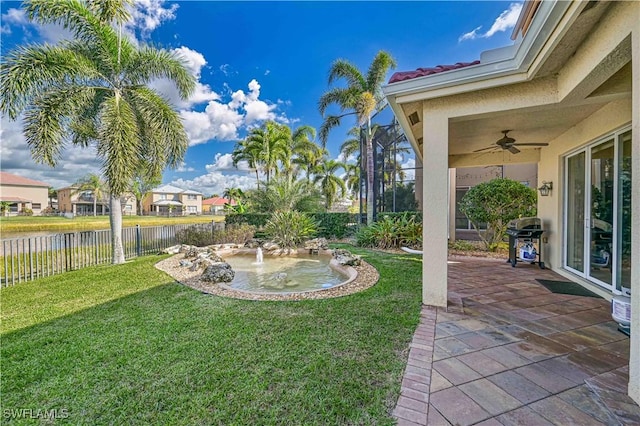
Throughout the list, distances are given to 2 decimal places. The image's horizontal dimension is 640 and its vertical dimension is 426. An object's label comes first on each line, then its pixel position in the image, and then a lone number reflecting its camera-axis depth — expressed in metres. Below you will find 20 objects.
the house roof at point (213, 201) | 76.12
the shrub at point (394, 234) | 10.60
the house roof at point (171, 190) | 60.60
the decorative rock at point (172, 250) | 9.93
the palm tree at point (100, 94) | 7.14
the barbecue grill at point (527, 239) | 6.92
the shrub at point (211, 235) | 11.84
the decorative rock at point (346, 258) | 7.39
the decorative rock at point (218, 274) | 6.23
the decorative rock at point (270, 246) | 10.68
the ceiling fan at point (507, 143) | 5.88
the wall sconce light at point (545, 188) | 6.85
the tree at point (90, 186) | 41.70
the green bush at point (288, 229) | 11.28
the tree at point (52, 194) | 53.22
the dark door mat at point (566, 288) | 4.93
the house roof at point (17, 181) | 36.33
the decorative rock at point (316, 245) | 10.68
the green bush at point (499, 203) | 8.91
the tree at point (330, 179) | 29.44
